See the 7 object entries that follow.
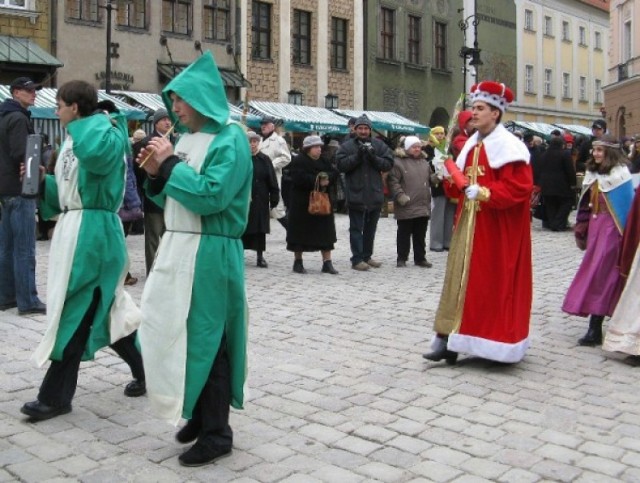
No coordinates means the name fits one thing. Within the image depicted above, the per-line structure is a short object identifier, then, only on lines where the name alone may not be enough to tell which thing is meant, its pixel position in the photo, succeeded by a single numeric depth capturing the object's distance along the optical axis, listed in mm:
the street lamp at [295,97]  28734
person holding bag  11000
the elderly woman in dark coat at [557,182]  17000
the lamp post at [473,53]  22530
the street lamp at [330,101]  29875
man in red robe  6047
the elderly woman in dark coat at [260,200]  11320
